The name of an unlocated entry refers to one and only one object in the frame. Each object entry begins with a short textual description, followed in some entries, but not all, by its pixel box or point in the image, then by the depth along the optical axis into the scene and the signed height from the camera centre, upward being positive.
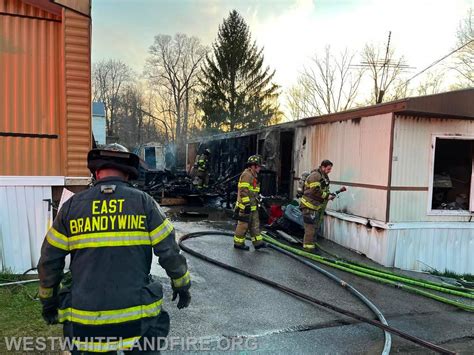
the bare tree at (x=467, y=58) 26.89 +7.39
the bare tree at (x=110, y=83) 53.59 +9.84
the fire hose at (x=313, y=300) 3.79 -1.72
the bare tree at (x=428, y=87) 30.42 +6.03
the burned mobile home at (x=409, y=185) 7.21 -0.45
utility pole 33.26 +8.35
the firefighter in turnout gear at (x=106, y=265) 2.19 -0.65
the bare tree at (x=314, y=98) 37.69 +6.10
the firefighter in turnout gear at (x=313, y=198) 7.70 -0.76
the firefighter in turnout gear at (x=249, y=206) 7.27 -0.90
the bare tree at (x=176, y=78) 46.56 +9.45
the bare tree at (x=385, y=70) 33.38 +8.07
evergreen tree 35.12 +6.59
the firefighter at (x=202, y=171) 14.61 -0.55
